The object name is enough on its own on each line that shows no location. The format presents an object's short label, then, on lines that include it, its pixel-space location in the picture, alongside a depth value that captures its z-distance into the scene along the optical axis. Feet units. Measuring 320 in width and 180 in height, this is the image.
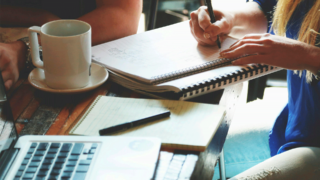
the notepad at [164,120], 3.72
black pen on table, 3.79
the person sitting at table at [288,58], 4.49
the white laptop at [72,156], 3.44
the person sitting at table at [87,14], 5.19
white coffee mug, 4.09
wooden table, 3.86
